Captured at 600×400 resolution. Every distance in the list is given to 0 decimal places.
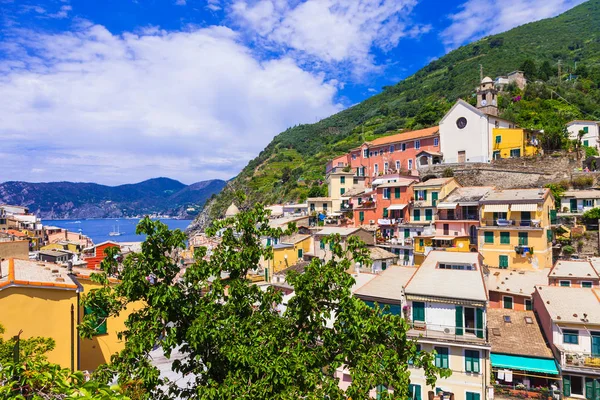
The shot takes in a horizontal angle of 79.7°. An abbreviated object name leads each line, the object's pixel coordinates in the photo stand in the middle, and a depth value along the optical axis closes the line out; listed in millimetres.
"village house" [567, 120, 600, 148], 49531
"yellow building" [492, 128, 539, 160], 41281
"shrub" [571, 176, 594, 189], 34844
